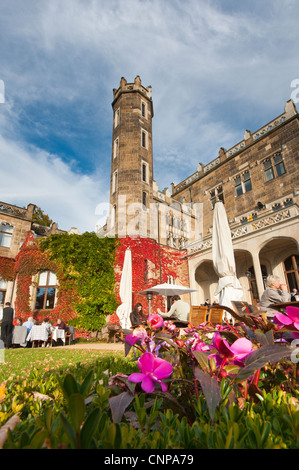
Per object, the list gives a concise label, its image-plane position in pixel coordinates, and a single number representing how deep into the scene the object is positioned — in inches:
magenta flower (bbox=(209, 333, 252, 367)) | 34.2
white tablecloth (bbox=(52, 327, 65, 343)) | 426.0
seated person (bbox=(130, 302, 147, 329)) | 280.3
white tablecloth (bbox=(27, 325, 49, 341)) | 414.7
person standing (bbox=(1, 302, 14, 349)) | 386.6
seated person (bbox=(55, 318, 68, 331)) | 451.7
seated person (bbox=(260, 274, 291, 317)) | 139.9
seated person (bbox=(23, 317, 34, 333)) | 438.9
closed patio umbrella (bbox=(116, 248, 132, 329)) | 415.5
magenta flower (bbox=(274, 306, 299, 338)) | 38.9
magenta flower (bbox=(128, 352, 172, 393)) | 33.7
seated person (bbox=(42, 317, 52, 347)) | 425.6
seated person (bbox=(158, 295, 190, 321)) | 232.9
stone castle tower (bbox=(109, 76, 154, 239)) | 709.4
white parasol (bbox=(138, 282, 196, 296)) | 441.0
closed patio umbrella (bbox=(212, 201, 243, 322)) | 302.1
